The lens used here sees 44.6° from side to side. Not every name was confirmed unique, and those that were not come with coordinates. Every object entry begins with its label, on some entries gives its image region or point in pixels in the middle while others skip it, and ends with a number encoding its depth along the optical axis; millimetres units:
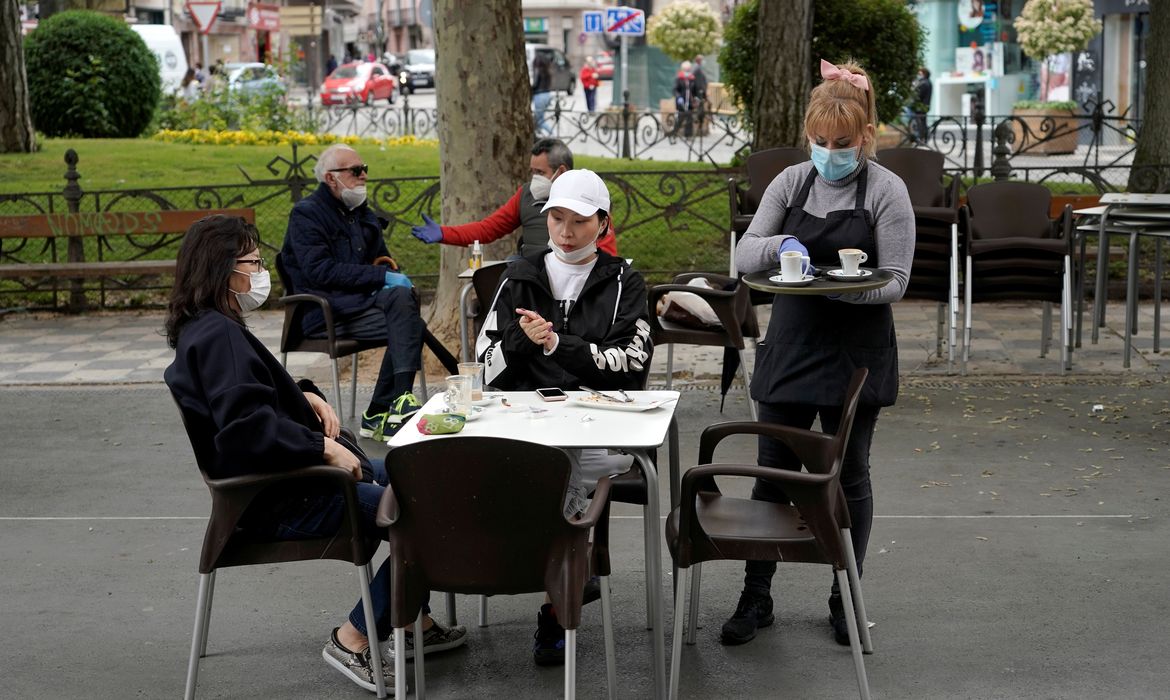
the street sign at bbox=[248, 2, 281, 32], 55406
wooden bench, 11352
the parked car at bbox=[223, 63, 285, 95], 20547
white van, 33000
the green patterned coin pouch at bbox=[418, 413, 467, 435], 4285
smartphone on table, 4645
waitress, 4566
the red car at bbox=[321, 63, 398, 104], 41469
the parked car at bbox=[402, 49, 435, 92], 48969
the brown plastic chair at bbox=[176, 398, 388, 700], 4176
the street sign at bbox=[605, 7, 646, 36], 29000
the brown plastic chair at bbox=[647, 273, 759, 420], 7457
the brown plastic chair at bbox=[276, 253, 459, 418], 7559
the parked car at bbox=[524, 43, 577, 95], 43969
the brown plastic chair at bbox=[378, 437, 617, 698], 3711
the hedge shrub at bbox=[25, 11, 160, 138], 19844
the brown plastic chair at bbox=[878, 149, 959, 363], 8977
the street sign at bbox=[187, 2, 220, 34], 23984
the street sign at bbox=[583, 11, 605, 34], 33312
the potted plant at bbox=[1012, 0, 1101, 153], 27000
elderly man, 7578
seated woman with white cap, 4840
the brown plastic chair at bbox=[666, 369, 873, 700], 4180
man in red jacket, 7922
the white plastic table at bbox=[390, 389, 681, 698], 4156
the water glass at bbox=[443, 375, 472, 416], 4480
